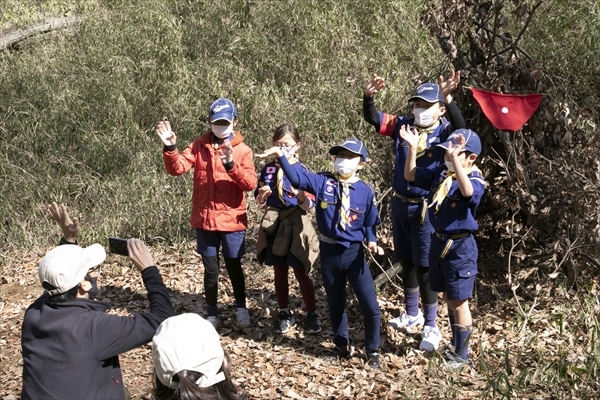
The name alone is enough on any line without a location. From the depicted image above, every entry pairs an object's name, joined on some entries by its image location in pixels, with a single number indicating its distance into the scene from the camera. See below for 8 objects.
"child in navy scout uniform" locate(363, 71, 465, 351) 5.16
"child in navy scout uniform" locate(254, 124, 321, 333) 5.48
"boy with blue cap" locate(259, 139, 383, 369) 4.99
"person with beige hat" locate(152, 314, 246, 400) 2.59
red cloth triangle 5.64
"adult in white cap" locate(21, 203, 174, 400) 3.12
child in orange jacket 5.50
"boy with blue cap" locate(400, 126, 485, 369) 4.62
